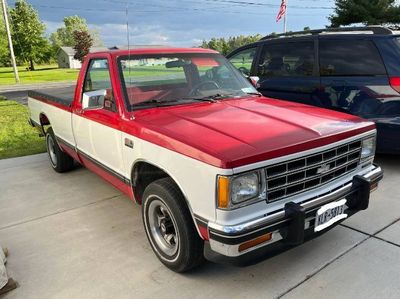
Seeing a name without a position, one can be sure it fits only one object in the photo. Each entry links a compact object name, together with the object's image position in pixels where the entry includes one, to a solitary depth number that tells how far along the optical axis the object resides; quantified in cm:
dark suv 496
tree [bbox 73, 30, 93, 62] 4383
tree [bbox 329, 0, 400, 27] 3106
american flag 2181
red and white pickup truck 241
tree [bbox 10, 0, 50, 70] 5103
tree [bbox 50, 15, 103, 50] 8188
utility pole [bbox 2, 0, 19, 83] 2632
